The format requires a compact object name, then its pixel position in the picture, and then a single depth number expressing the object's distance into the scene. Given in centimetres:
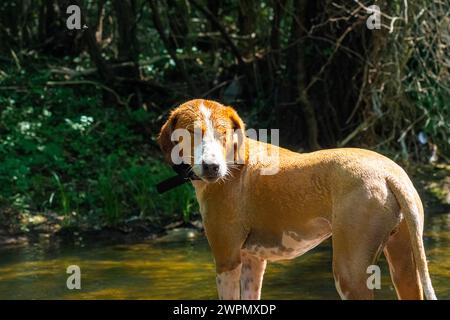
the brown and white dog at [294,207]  706
